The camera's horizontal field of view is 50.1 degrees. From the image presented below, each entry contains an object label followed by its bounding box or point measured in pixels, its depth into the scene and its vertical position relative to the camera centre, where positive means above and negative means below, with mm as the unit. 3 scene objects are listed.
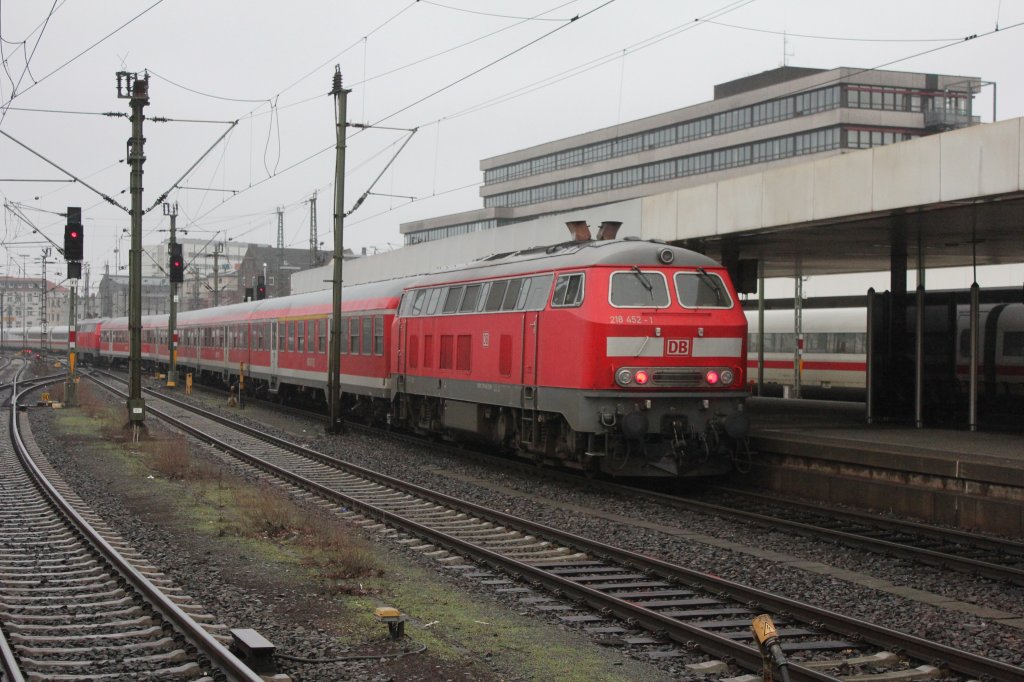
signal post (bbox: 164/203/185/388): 39906 +2080
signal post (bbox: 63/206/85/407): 26281 +2649
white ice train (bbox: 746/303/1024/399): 36094 +294
